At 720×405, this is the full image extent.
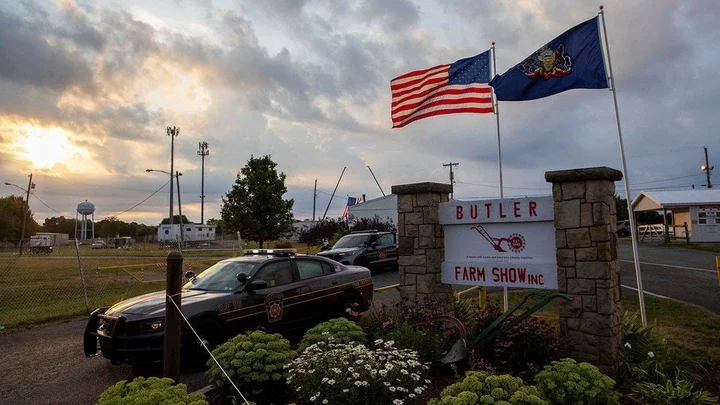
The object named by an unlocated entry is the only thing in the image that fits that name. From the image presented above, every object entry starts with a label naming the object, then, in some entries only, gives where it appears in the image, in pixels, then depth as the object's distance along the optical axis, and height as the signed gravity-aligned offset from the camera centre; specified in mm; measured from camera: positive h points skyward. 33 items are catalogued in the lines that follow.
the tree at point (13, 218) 66500 +4022
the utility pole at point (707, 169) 47091 +5800
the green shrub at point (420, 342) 4965 -1185
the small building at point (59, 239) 64319 +606
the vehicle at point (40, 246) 36906 -210
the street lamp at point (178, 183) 43519 +5386
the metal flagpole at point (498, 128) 7465 +1751
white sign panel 5727 -145
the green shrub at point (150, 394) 3154 -1079
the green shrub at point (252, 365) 4215 -1168
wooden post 4191 -713
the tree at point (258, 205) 28547 +2006
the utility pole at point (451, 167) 50878 +7008
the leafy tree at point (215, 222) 30144 +1678
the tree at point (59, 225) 114950 +4523
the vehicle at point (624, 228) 40219 -3
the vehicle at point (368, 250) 15875 -536
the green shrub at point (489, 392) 3140 -1121
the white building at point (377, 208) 38091 +2192
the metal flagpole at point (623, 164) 6117 +889
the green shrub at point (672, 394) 4090 -1512
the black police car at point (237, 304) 5512 -923
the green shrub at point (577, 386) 3664 -1253
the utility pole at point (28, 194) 45812 +5063
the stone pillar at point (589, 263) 5078 -390
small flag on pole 41688 +3182
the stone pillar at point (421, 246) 6543 -175
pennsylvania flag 6961 +2536
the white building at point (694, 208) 28656 +1210
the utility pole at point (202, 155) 55703 +10076
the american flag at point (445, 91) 8430 +2648
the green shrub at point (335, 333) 4965 -1065
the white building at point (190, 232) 56662 +1075
